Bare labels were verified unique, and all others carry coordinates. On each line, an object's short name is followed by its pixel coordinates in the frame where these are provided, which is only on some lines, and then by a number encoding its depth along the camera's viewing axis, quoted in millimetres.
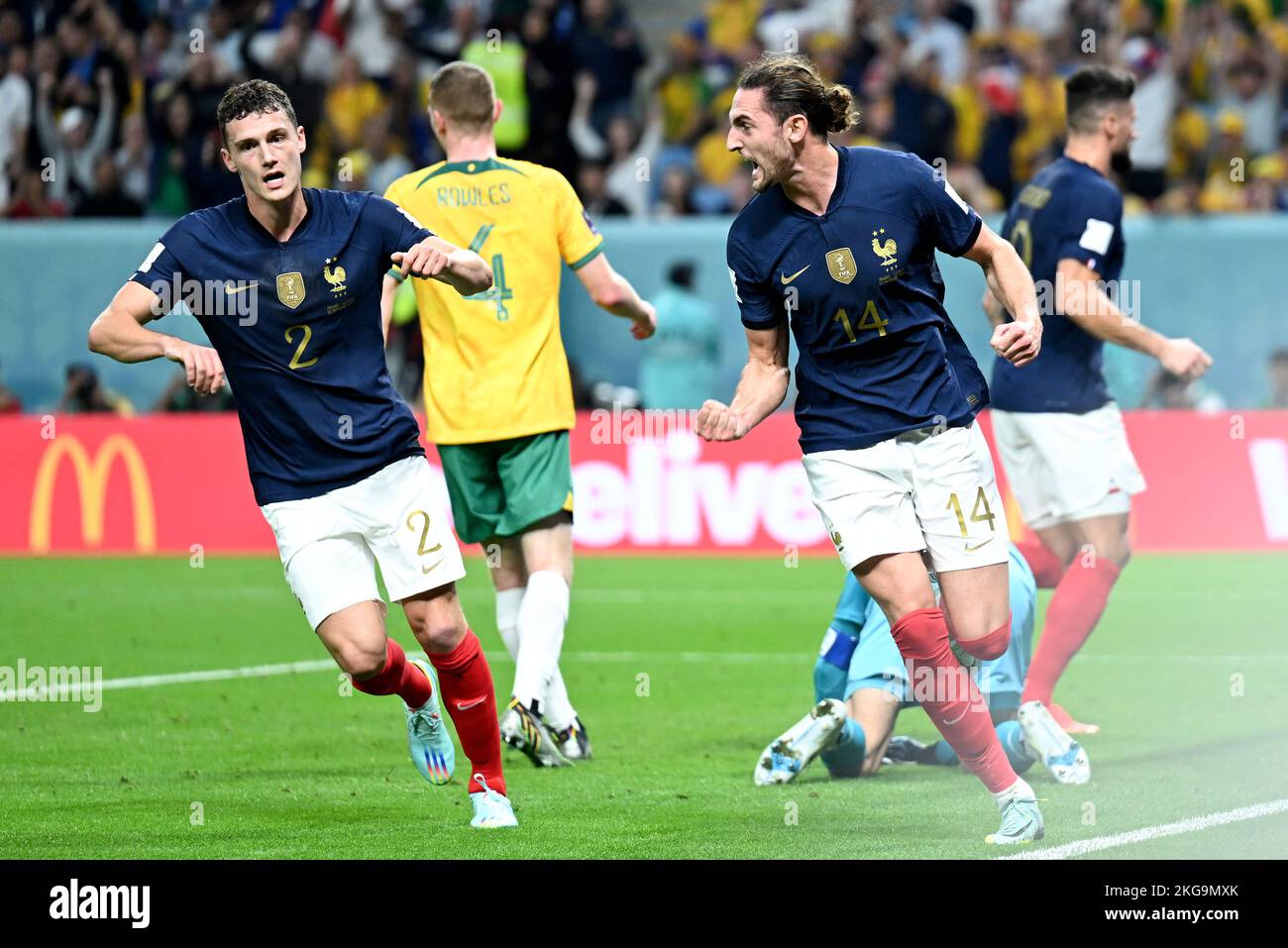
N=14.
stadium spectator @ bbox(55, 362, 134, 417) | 18094
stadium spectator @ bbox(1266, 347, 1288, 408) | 16625
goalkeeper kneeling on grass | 7457
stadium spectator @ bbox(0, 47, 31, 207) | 20219
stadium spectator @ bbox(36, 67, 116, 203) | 20188
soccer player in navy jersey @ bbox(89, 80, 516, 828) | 6613
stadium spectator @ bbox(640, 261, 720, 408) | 17578
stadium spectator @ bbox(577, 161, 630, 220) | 18969
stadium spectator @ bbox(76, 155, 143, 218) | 19969
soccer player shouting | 6324
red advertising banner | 15203
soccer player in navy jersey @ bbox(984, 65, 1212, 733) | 8484
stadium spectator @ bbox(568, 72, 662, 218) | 19578
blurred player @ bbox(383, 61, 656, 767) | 8344
